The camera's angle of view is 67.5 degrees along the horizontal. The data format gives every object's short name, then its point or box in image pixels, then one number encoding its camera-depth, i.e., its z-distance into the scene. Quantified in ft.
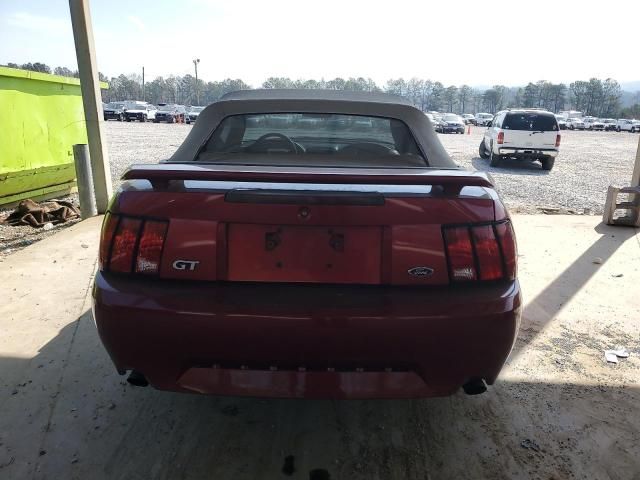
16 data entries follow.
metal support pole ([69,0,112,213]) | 19.62
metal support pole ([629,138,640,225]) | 20.94
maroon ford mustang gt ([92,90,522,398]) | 5.62
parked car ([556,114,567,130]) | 181.04
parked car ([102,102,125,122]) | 139.74
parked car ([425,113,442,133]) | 116.57
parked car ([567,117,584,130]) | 181.79
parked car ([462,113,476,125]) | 181.68
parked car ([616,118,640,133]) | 167.32
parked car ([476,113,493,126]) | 174.17
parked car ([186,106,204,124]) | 142.51
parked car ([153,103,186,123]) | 139.23
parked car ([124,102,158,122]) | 137.08
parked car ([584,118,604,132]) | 183.83
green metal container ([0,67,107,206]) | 21.80
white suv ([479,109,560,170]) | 45.96
